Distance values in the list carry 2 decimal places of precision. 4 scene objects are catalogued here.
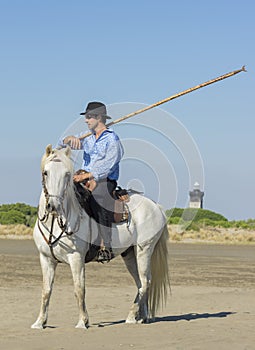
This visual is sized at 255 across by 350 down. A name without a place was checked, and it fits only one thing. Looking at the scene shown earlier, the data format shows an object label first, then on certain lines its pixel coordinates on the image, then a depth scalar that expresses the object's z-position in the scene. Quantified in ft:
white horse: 35.19
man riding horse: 38.73
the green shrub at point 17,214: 216.13
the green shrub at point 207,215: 224.84
